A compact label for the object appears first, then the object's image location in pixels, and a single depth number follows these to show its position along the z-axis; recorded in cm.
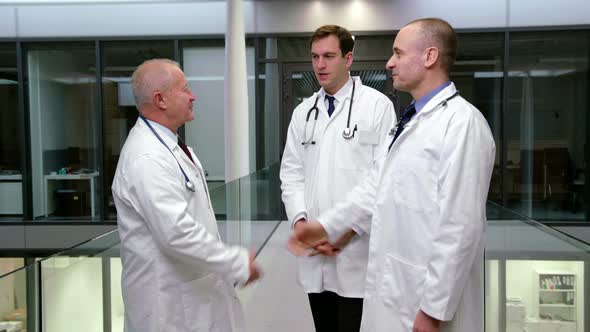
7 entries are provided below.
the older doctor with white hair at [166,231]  189
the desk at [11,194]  954
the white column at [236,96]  689
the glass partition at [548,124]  855
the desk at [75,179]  950
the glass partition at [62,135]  945
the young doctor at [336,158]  250
